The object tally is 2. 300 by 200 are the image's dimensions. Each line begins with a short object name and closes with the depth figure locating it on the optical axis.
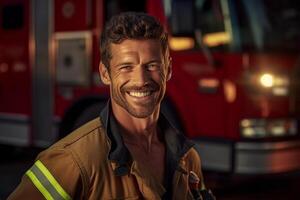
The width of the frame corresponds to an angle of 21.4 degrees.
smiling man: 1.63
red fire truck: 5.67
